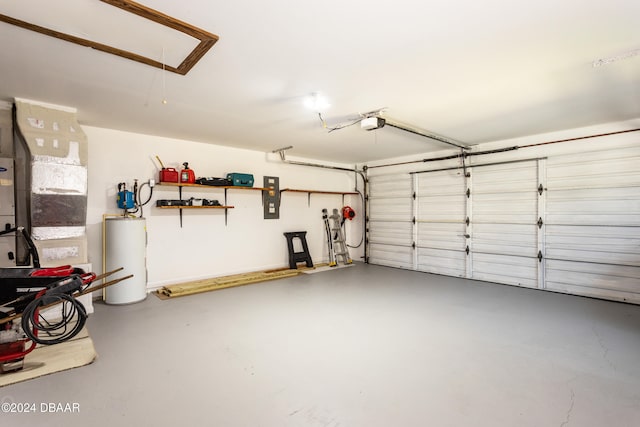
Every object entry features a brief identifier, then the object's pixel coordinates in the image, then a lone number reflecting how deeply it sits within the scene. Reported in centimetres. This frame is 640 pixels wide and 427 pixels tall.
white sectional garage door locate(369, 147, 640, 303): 432
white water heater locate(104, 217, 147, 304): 414
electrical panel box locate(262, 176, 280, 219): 630
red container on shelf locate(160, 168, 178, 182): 475
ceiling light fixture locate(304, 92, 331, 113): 326
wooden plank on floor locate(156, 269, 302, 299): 462
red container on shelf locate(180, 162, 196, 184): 495
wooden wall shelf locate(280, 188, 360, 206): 651
